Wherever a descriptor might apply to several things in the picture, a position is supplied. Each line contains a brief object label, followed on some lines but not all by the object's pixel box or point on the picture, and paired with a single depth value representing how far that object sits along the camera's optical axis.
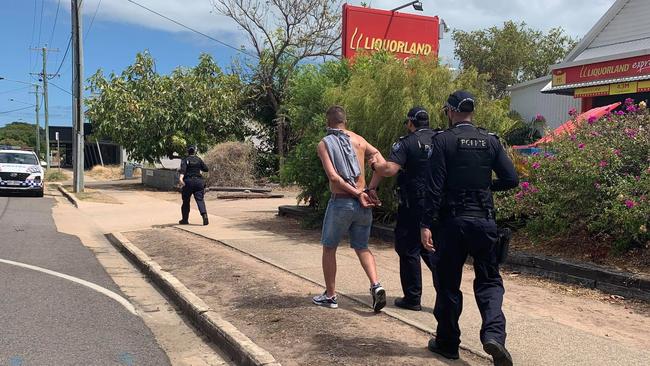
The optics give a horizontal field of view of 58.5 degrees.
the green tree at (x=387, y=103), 9.61
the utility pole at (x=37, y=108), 65.69
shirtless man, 5.18
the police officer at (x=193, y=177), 12.03
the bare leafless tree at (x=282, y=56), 27.02
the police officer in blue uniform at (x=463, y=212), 3.97
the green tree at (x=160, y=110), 25.38
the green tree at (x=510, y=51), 36.75
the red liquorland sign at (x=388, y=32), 16.86
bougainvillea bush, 6.65
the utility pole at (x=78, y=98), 22.92
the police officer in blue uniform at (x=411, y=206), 5.41
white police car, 19.83
